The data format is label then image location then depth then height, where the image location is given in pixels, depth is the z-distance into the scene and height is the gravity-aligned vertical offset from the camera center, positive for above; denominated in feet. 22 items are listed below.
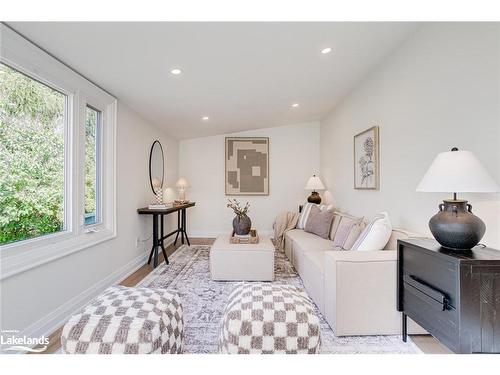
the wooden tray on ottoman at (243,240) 10.28 -2.26
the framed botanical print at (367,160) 9.71 +1.17
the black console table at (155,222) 11.22 -1.65
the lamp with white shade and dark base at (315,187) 15.66 +0.00
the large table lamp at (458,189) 4.47 -0.04
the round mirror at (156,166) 13.16 +1.23
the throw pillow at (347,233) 8.48 -1.69
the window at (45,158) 5.60 +0.82
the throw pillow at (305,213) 13.03 -1.46
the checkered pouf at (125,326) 3.84 -2.31
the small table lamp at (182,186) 15.97 +0.05
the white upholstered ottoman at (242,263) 9.45 -2.99
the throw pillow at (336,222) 11.19 -1.66
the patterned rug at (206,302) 5.66 -3.70
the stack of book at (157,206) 11.81 -0.93
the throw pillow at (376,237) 6.93 -1.43
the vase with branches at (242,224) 11.07 -1.68
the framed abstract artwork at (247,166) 17.99 +1.57
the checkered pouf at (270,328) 4.16 -2.45
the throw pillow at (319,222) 11.59 -1.75
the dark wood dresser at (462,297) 4.15 -1.99
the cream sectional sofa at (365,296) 5.99 -2.70
